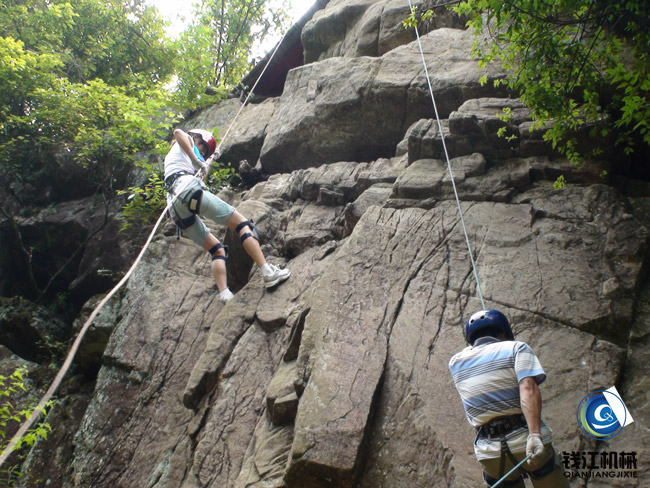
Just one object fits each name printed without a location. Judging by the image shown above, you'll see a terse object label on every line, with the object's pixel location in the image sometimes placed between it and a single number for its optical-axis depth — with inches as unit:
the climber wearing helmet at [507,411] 109.8
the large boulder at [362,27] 384.8
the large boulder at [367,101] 305.7
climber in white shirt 258.4
